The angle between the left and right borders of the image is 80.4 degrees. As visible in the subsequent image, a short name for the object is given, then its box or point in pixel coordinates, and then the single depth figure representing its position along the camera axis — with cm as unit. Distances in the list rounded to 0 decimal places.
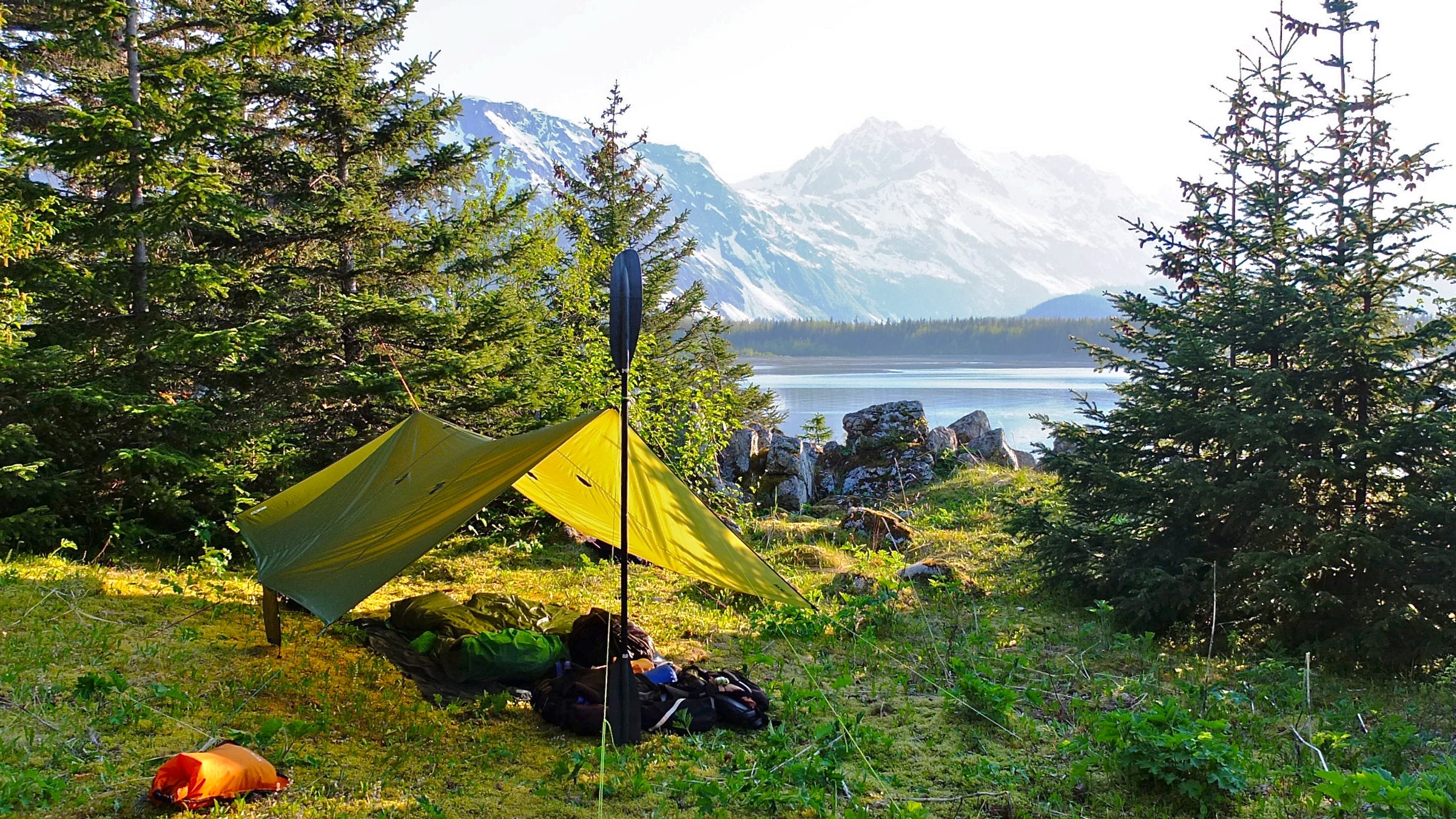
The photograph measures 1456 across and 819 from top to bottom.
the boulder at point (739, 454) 1458
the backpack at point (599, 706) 469
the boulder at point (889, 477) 1469
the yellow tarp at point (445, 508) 474
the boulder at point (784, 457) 1450
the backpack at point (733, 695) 484
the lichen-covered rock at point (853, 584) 817
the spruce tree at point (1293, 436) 592
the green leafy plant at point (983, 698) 500
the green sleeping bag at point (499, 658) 527
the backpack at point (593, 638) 558
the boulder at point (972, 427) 1725
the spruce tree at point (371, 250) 795
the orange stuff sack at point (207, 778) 342
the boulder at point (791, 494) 1407
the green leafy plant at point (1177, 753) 381
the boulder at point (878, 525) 1061
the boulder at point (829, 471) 1545
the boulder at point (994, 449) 1656
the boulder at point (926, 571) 855
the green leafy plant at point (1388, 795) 285
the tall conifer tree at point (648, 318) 962
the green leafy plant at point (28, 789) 339
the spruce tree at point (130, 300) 692
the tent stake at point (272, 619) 564
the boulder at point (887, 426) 1554
